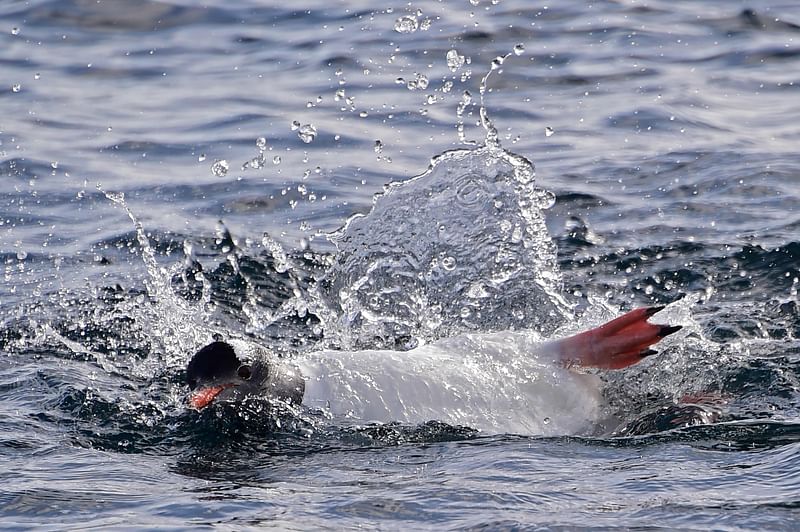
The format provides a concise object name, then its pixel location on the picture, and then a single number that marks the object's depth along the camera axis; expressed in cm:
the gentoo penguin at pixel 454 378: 1120
